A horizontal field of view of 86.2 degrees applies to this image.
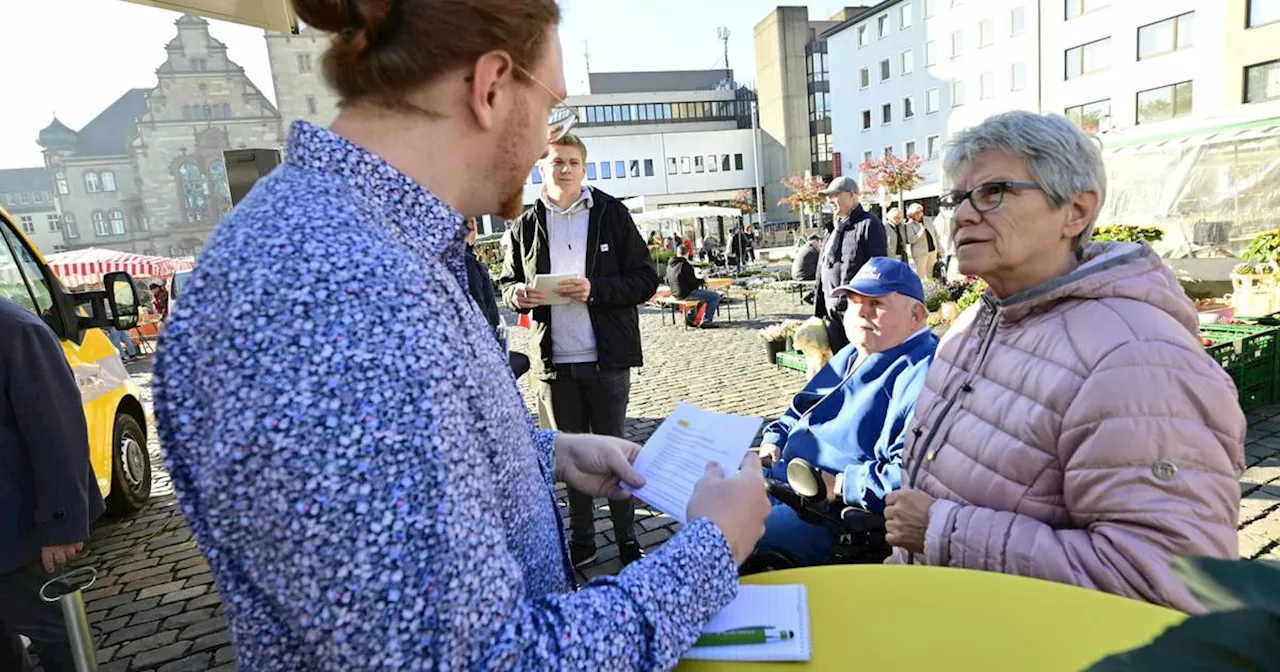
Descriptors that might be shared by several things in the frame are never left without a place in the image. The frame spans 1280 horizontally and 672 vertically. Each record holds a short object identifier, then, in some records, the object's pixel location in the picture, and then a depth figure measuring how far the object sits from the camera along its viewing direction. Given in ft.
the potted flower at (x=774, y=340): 30.83
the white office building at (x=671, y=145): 206.69
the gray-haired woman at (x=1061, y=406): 4.94
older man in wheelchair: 9.00
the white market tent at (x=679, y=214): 100.71
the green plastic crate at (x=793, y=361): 28.37
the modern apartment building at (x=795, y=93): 221.87
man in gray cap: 20.65
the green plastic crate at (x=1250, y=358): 18.60
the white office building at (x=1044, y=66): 87.97
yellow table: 3.73
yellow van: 15.23
